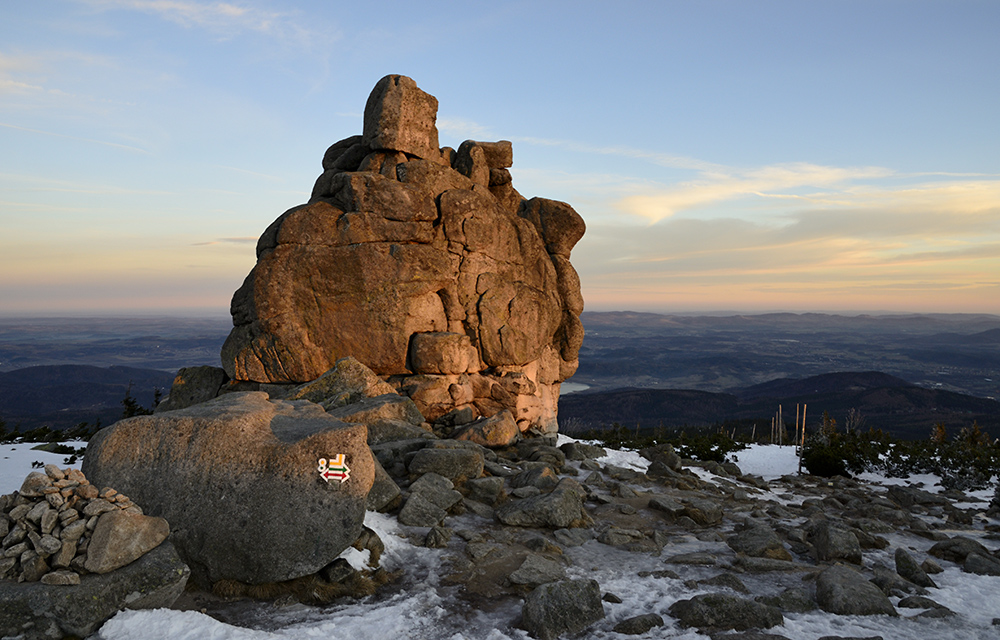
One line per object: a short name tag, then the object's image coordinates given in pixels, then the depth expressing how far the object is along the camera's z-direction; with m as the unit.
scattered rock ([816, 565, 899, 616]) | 8.79
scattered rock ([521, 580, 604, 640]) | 7.93
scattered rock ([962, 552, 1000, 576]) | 10.99
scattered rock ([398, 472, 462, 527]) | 11.56
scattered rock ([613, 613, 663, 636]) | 7.98
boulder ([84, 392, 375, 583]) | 8.20
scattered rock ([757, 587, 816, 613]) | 8.90
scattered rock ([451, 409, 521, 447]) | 19.72
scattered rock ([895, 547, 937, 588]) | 10.25
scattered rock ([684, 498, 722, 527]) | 14.01
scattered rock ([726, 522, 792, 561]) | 11.41
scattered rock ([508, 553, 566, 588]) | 9.42
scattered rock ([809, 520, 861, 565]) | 11.39
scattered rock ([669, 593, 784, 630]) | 8.12
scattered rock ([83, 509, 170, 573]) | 6.81
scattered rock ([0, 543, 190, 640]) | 6.36
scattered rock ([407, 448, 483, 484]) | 14.01
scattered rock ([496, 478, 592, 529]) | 12.37
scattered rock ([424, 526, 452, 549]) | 10.62
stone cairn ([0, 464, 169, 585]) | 6.69
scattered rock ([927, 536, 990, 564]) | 12.10
